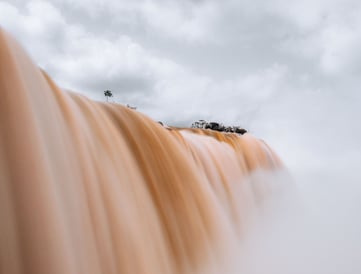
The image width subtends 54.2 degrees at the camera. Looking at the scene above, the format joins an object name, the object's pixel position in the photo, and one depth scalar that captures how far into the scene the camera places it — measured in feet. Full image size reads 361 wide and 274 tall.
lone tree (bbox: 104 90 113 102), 187.52
